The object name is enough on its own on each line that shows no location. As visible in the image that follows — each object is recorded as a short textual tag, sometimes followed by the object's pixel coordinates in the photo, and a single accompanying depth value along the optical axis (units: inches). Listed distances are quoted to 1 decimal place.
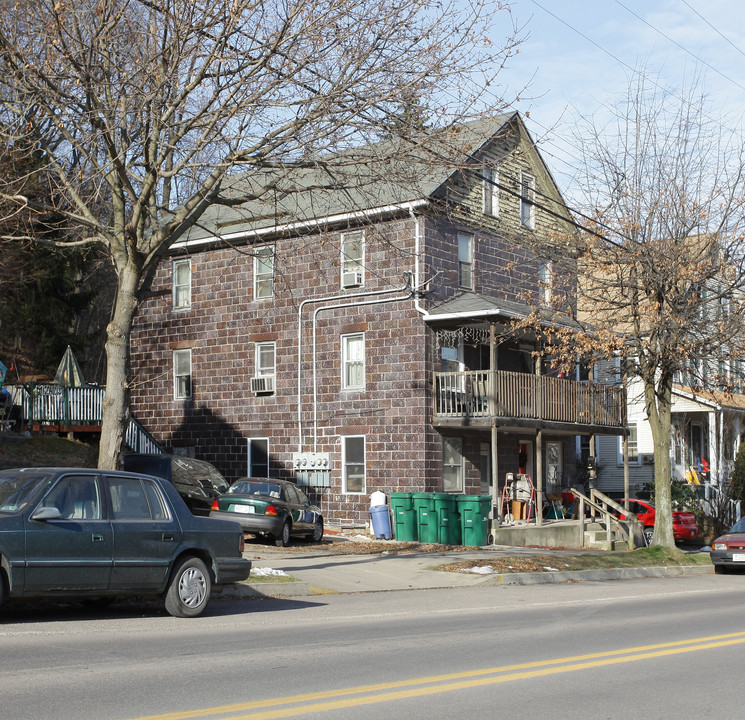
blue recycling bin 985.5
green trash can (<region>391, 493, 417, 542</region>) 975.0
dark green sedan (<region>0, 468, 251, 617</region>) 397.7
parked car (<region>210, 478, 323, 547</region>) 858.1
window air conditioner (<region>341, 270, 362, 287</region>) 1150.3
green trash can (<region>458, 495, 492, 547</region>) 959.0
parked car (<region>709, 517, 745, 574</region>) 864.3
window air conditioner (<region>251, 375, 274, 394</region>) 1221.1
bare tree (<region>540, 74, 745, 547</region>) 863.1
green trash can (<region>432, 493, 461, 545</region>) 957.8
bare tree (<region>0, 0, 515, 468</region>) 553.0
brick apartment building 1095.6
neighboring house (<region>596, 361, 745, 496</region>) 1456.7
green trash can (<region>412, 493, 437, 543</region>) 959.6
